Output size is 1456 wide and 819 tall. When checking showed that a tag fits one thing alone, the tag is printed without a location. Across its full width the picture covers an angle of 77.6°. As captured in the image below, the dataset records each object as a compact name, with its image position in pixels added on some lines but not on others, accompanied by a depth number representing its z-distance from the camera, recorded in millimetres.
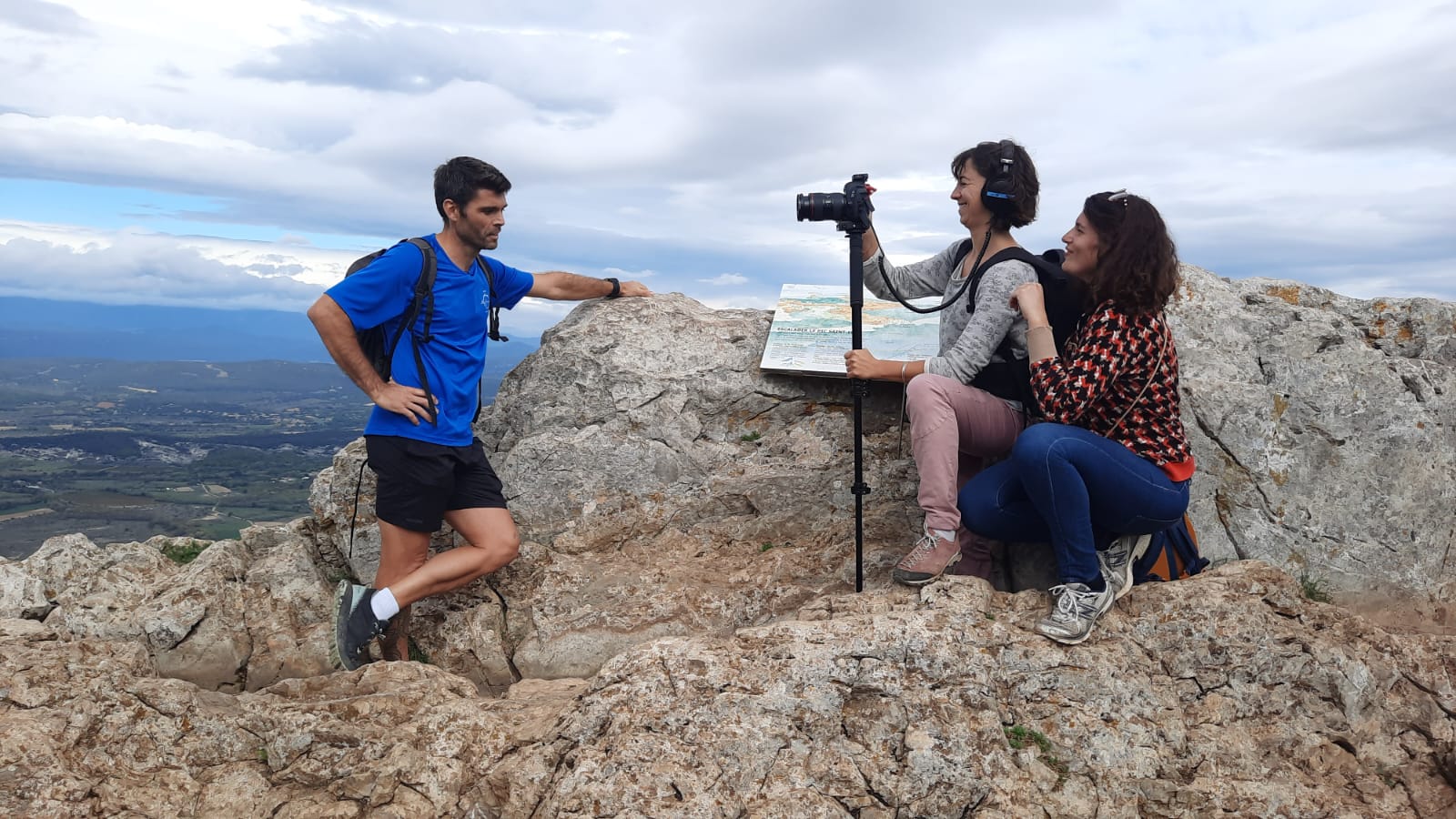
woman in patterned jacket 5188
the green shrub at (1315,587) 6781
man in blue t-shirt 6258
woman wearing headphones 5660
